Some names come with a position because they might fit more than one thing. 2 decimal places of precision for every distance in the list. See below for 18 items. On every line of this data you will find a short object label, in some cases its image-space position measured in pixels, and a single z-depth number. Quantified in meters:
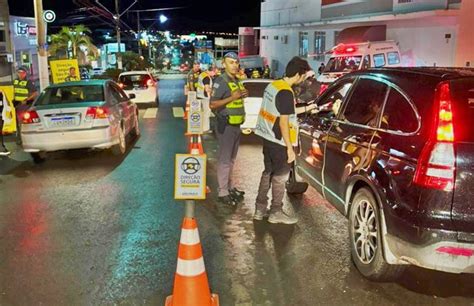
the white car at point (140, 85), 21.88
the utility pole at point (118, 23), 37.53
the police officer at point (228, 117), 7.18
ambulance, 19.71
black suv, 4.02
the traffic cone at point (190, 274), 4.02
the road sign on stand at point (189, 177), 4.04
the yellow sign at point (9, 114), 12.61
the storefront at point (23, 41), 35.09
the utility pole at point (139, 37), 60.20
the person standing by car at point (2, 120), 10.80
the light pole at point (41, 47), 15.64
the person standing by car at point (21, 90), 13.56
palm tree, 41.78
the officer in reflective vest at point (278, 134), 6.04
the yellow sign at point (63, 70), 17.42
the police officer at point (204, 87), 12.98
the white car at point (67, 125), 9.80
